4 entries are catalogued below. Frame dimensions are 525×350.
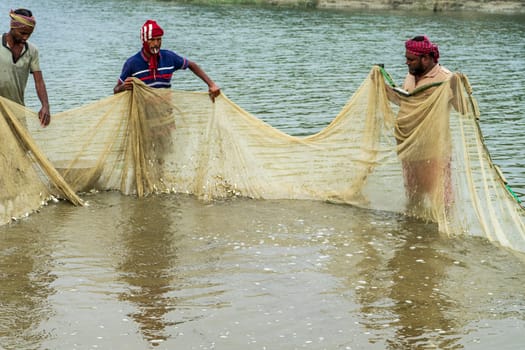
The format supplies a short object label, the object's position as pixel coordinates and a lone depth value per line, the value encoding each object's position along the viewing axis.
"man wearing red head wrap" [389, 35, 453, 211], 13.66
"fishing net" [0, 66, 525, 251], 14.49
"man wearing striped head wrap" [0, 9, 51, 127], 14.14
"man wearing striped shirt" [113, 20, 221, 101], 15.27
